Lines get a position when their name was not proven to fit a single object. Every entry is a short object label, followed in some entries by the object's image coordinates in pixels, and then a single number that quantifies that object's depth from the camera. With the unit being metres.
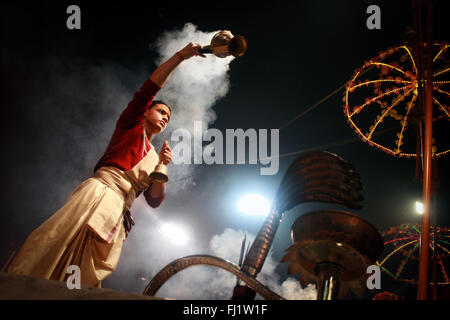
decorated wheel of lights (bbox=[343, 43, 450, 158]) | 8.23
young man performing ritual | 2.43
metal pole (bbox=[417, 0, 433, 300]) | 2.45
